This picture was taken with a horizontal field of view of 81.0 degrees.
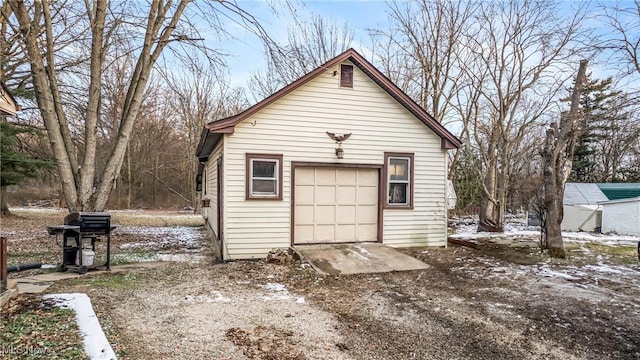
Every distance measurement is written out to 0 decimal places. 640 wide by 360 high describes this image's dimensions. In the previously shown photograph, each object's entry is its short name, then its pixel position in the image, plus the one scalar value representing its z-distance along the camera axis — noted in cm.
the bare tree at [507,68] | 1252
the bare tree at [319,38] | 1908
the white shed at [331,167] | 811
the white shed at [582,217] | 1504
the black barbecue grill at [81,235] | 637
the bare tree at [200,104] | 2470
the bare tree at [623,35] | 873
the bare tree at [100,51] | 888
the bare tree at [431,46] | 1452
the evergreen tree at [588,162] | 2544
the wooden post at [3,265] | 448
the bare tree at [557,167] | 877
